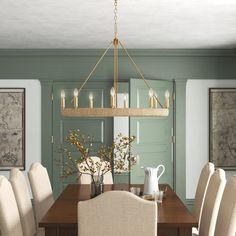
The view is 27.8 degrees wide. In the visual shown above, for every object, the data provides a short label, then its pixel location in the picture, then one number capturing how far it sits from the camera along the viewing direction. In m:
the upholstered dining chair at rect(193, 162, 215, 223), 4.21
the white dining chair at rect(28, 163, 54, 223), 4.15
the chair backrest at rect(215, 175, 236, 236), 3.12
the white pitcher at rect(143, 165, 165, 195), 4.20
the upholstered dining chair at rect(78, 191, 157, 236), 2.68
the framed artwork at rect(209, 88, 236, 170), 7.09
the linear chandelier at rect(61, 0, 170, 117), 3.78
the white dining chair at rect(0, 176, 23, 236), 3.06
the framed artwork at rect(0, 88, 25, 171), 7.07
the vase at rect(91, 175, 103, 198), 4.05
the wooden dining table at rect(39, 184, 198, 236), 3.13
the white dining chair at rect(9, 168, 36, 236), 3.68
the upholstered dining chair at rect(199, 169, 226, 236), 3.60
